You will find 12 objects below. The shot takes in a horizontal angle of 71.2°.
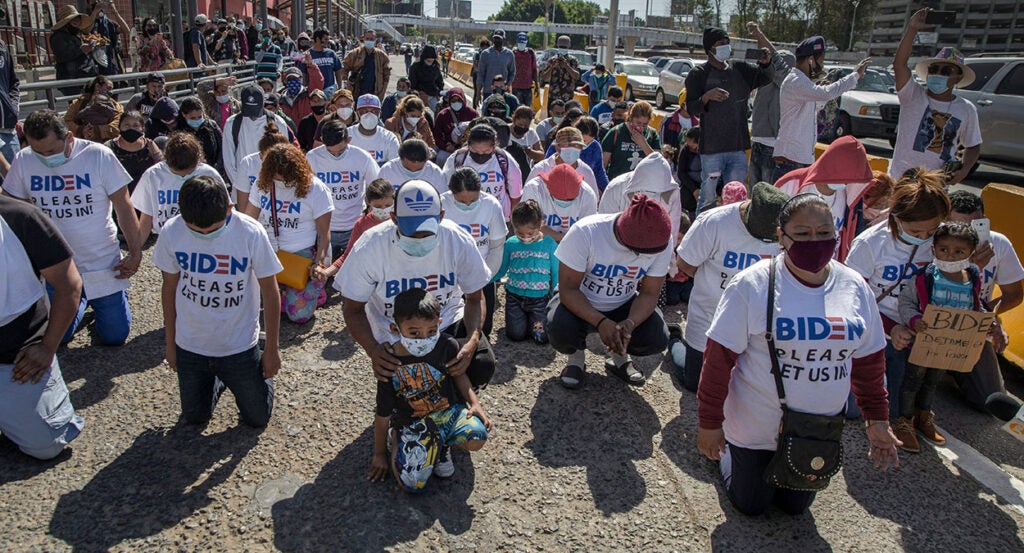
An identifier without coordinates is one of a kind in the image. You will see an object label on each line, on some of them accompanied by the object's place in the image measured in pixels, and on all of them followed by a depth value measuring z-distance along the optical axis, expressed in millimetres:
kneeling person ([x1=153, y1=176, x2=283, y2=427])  3934
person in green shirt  8656
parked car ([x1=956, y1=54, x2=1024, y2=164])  12414
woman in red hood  4883
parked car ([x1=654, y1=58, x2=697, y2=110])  24969
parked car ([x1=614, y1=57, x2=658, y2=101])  26812
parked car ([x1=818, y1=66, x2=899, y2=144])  15797
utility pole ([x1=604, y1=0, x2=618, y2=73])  21188
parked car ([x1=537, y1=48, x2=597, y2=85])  31531
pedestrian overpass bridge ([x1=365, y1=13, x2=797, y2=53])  84875
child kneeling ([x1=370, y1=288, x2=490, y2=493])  3475
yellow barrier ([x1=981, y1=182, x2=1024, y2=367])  6215
